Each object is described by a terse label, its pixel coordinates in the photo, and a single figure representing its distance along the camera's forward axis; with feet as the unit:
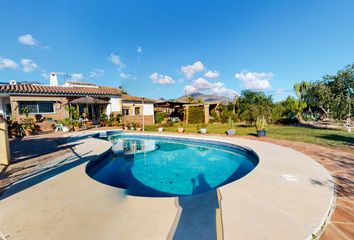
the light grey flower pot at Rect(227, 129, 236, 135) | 40.04
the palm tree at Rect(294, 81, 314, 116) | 91.20
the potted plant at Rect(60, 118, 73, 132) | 49.69
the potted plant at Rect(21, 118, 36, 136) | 44.52
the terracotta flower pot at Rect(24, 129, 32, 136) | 44.48
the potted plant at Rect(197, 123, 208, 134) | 44.55
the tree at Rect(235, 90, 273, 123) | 53.98
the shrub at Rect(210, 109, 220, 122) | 76.32
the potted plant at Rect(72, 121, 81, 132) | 50.60
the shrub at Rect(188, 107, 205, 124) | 72.18
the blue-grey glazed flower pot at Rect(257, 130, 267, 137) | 35.58
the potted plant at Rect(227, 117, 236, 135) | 40.04
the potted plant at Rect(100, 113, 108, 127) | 59.85
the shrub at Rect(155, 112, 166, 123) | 78.07
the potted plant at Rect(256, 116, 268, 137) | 35.63
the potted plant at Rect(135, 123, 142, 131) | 53.52
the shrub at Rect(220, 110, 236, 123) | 75.51
